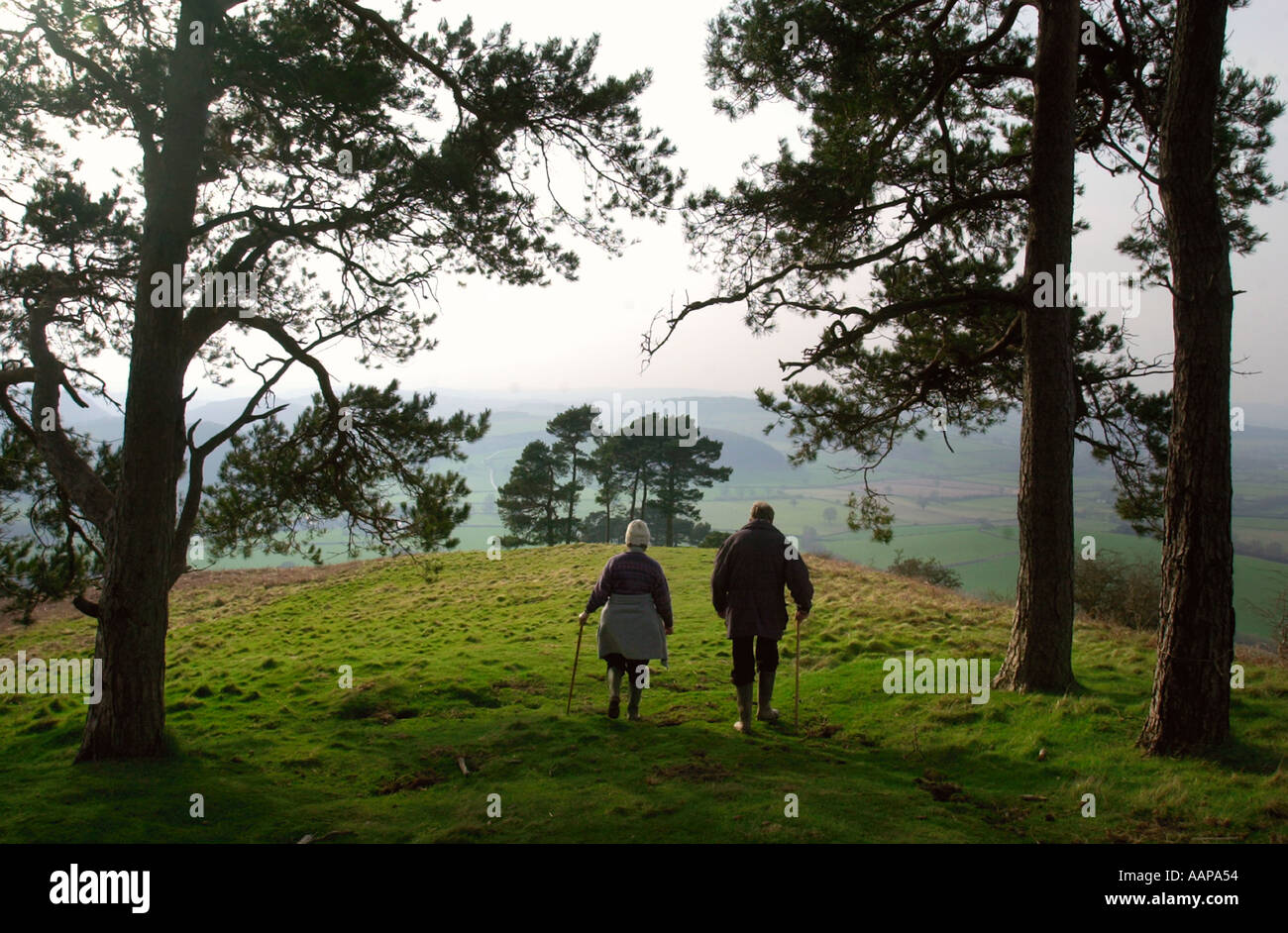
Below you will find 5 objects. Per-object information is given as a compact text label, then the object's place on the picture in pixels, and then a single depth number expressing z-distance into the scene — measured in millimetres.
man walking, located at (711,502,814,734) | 7516
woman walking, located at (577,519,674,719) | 7703
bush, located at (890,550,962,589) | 31516
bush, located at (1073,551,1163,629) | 20484
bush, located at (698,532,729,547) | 38031
